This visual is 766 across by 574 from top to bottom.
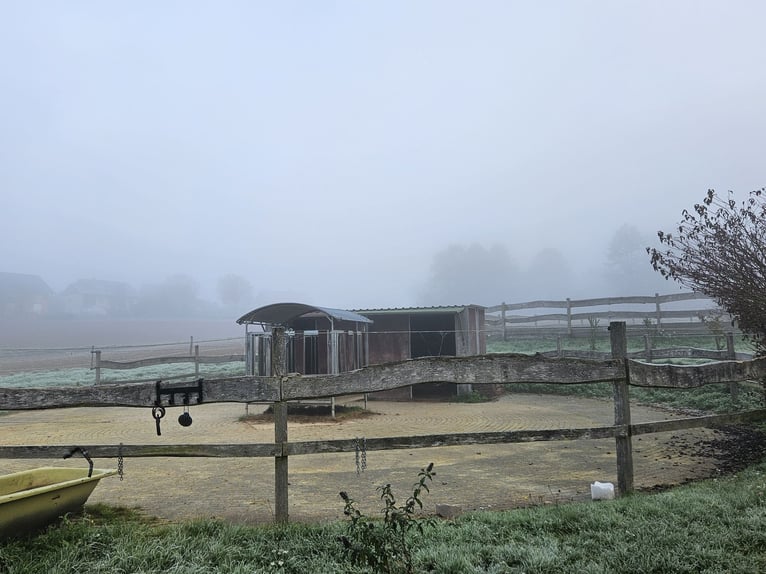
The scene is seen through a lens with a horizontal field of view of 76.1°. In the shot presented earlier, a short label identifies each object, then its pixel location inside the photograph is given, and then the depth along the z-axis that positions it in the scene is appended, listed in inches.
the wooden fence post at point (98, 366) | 645.7
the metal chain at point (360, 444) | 152.8
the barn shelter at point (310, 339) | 500.1
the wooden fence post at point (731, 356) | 407.8
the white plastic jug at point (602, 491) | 169.8
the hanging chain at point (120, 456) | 151.9
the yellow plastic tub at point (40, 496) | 116.9
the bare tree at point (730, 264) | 266.7
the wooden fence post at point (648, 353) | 508.1
